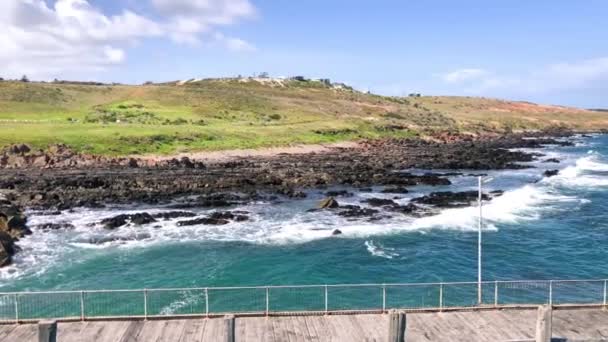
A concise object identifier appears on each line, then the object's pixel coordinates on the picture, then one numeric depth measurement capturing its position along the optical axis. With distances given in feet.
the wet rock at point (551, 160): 329.56
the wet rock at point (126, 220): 151.33
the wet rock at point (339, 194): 204.71
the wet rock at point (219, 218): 156.35
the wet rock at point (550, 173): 264.91
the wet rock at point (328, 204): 179.93
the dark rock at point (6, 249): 118.11
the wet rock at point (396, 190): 211.68
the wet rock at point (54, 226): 148.77
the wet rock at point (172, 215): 162.91
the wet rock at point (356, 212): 168.25
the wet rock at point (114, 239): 137.39
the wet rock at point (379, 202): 184.88
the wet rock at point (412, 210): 171.56
